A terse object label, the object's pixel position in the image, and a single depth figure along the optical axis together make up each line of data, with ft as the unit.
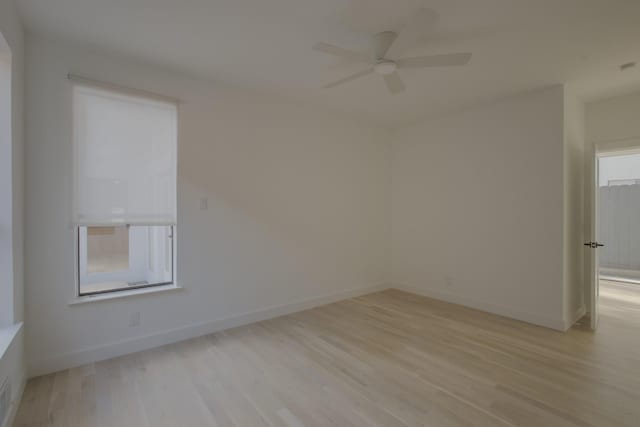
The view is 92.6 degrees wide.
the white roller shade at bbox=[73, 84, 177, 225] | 8.55
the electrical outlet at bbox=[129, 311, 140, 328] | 9.20
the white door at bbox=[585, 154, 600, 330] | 11.51
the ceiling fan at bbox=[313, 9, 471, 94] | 6.82
